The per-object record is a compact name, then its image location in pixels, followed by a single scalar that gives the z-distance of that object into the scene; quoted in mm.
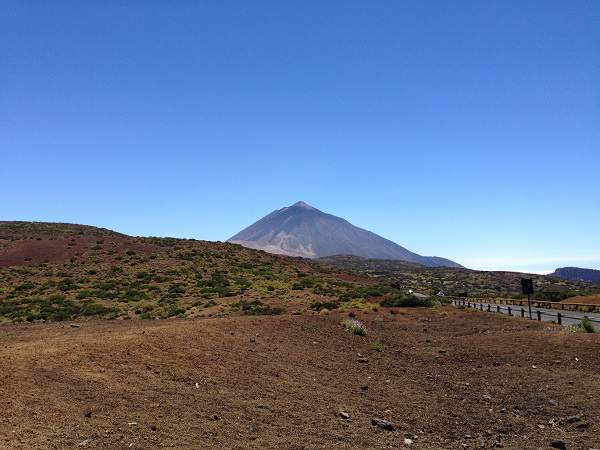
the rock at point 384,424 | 11668
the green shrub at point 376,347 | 20608
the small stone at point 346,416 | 12123
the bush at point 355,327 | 23109
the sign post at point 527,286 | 33125
